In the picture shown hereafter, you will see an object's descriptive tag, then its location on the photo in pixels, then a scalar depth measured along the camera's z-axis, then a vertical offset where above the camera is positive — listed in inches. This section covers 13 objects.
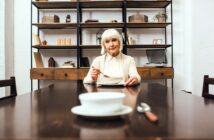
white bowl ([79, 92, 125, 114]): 23.8 -3.4
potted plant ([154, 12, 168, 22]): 127.7 +29.0
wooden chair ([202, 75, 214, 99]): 55.6 -3.3
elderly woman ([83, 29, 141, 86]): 81.4 +3.7
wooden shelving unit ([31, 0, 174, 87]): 121.6 +24.9
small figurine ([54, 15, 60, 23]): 128.0 +28.0
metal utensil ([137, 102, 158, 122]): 24.2 -4.8
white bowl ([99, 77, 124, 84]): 75.6 -3.1
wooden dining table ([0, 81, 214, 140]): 19.8 -5.2
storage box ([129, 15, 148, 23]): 127.2 +28.1
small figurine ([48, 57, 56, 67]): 131.4 +4.8
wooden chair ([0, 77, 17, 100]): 57.2 -3.5
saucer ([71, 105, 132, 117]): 24.1 -4.5
